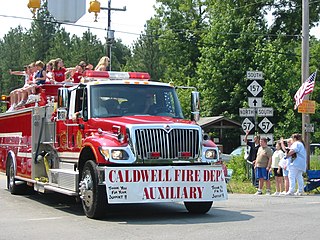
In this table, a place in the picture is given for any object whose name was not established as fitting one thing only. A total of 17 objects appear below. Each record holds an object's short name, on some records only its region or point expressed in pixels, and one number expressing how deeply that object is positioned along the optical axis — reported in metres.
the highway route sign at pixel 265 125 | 20.19
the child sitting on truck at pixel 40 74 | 16.45
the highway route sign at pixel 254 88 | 20.19
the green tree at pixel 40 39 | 77.69
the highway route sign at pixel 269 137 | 20.05
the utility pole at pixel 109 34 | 34.25
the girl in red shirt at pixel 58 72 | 16.70
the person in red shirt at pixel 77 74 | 15.88
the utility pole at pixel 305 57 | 21.91
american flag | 20.95
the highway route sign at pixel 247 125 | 20.14
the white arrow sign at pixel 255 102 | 20.15
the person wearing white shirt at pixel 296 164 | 17.83
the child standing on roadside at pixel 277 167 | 18.36
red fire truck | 11.87
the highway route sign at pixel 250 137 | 20.18
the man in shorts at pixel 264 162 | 18.16
